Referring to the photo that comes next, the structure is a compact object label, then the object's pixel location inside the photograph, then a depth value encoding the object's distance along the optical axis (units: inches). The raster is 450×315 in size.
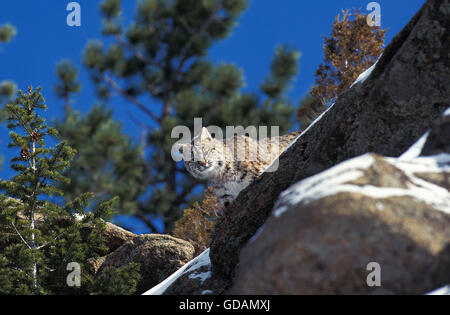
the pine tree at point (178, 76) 907.4
